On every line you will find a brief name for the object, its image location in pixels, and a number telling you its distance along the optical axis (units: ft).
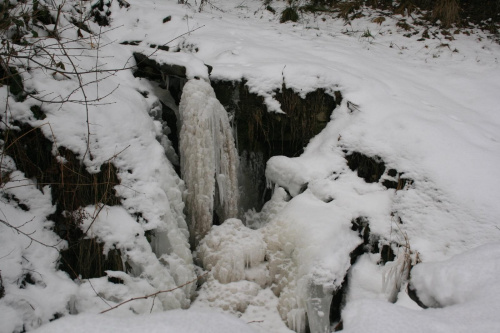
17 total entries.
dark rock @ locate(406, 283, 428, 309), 5.86
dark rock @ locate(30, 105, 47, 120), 8.81
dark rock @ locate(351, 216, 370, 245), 10.32
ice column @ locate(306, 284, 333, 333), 8.95
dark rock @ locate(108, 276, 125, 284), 8.40
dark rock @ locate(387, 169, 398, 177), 10.90
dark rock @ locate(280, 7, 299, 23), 23.08
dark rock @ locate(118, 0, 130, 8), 18.67
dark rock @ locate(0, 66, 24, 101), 8.74
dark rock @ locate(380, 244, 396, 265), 9.85
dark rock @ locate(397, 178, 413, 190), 10.55
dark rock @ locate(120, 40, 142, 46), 16.33
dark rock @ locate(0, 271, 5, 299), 6.90
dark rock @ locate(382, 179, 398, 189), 10.81
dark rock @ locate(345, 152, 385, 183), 11.22
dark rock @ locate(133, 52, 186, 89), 12.54
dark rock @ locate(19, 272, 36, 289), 7.33
